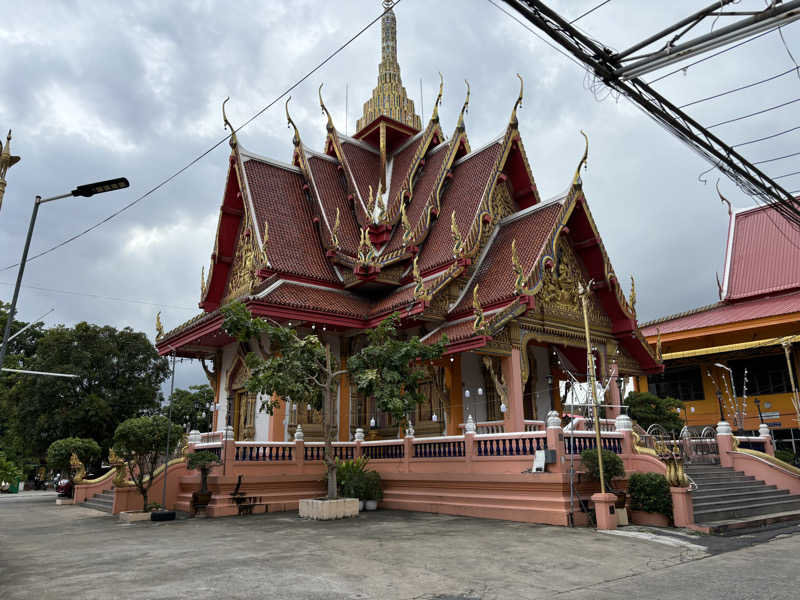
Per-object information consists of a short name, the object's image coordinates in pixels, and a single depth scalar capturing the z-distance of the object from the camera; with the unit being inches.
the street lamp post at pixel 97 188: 309.1
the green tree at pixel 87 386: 813.9
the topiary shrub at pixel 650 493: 372.2
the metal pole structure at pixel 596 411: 361.1
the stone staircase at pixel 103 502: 582.9
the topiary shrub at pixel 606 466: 394.3
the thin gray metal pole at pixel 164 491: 454.2
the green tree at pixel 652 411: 665.6
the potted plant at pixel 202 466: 454.9
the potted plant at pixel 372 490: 485.7
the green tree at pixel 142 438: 447.2
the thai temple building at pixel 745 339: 777.6
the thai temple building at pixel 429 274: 533.3
